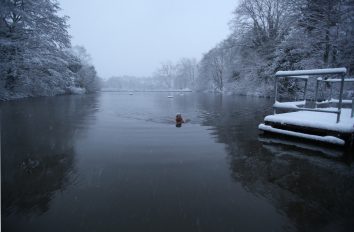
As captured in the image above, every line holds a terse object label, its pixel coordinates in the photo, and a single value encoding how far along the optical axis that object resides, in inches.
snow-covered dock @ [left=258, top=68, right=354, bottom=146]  292.0
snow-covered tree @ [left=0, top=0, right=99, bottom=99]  799.7
